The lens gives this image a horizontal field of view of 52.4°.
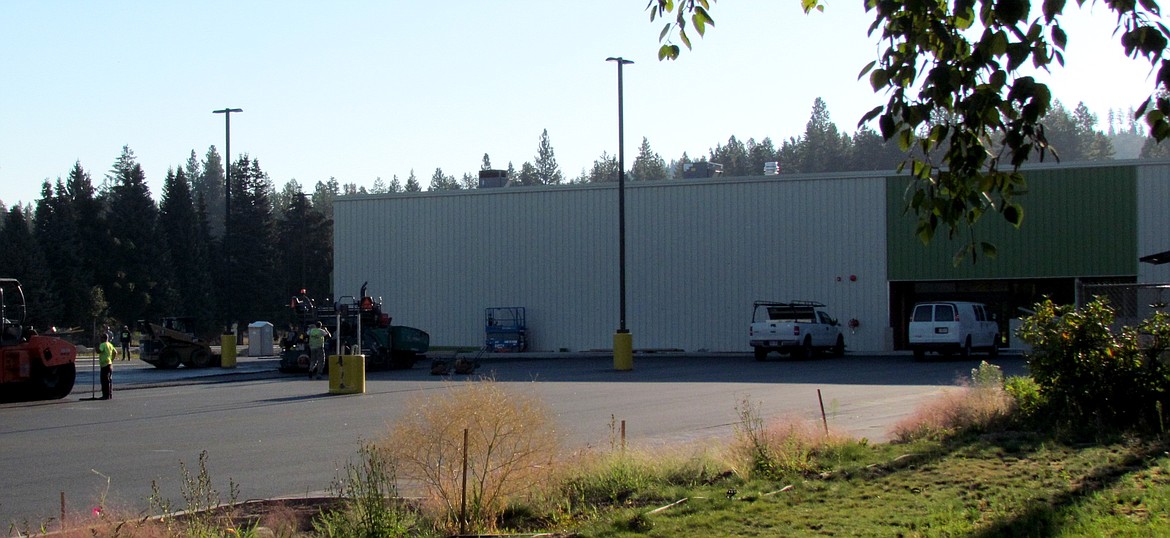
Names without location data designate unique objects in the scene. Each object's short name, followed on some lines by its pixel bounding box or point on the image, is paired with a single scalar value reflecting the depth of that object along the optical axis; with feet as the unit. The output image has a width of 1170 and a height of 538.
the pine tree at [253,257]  293.84
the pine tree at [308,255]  302.25
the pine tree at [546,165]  568.00
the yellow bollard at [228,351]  129.08
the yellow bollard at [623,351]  113.91
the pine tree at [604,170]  628.69
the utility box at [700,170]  173.17
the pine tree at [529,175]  568.12
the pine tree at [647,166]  572.10
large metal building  144.25
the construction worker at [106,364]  82.92
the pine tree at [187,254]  291.38
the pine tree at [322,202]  509.15
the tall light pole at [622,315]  113.94
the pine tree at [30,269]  236.84
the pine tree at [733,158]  568.82
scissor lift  164.96
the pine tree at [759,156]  566.07
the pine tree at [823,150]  529.45
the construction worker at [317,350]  104.99
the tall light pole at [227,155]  144.99
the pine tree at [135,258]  273.95
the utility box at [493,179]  184.85
